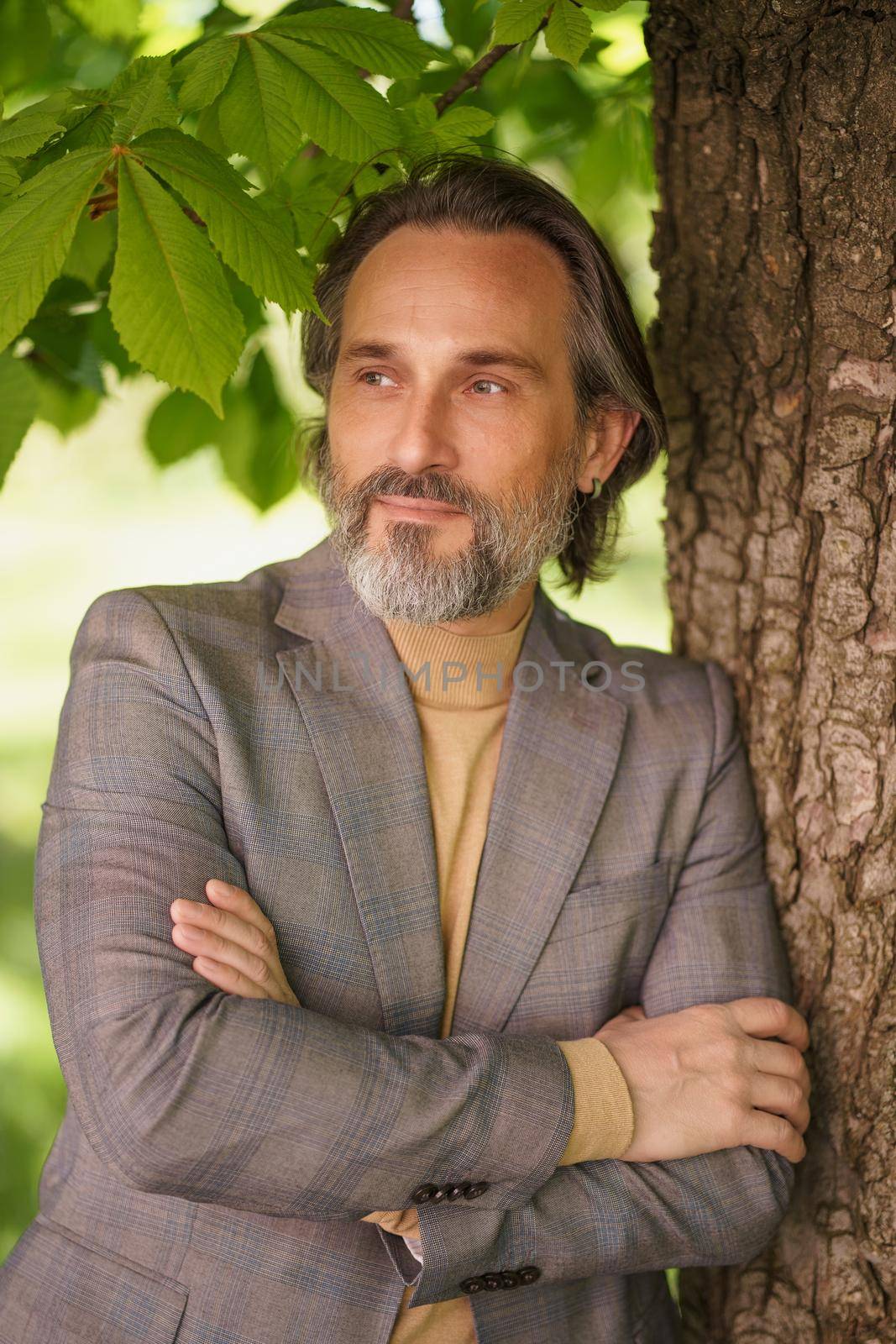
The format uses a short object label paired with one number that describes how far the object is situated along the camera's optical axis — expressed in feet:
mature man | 4.49
